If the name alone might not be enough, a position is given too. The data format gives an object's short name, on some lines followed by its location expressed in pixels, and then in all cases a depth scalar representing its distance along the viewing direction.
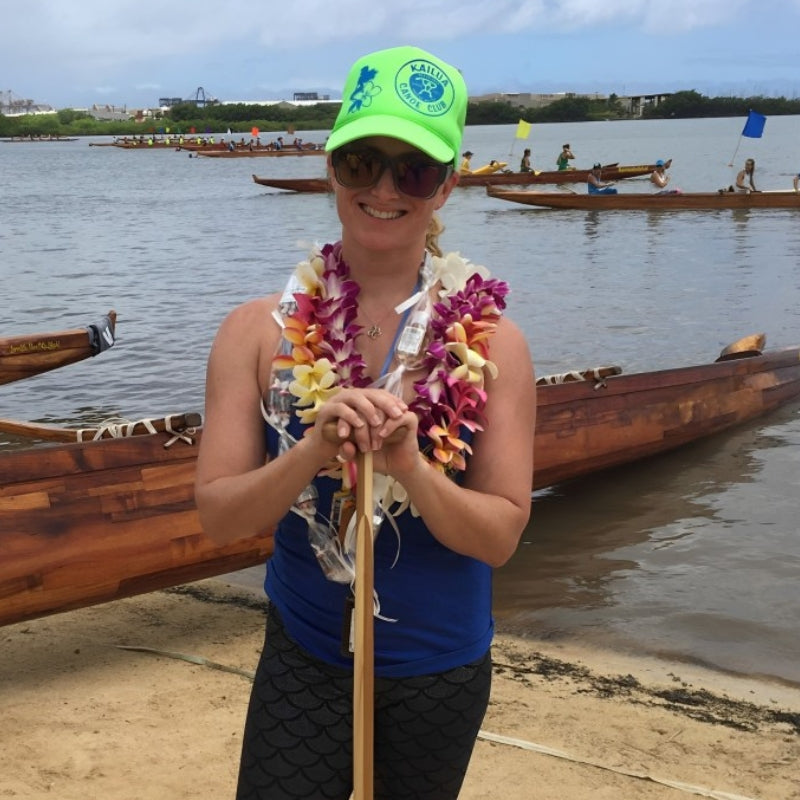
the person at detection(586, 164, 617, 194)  29.60
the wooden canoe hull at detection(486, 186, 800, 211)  26.75
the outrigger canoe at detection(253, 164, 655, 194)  34.25
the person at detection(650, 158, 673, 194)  30.30
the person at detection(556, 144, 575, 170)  35.59
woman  1.81
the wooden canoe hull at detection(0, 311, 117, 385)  9.40
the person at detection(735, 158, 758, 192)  26.81
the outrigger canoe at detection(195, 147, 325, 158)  58.21
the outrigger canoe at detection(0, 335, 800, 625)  4.31
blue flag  28.41
